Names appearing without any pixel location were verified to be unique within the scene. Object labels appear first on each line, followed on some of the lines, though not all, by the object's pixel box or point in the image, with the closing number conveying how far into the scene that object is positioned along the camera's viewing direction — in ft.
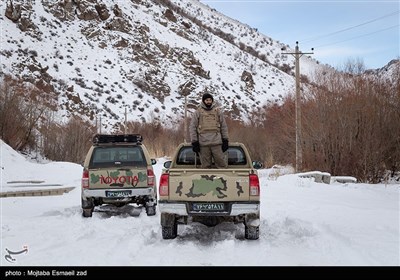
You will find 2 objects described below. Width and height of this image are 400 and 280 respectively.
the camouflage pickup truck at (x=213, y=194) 23.91
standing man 28.22
